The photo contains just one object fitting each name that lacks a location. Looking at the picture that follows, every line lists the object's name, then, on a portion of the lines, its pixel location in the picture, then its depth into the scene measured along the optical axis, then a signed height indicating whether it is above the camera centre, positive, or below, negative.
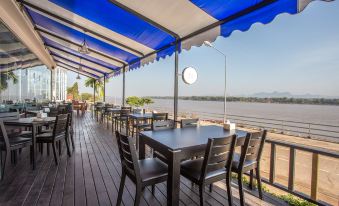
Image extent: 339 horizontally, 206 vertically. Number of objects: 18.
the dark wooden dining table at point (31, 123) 3.10 -0.40
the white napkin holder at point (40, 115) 3.66 -0.31
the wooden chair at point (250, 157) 2.10 -0.64
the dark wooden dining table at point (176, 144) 1.77 -0.44
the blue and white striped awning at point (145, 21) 2.28 +1.29
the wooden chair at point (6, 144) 2.67 -0.67
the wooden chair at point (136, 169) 1.76 -0.71
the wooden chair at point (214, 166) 1.80 -0.65
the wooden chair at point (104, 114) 7.76 -0.62
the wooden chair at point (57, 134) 3.29 -0.62
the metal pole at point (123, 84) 7.85 +0.61
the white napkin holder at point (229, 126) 2.81 -0.36
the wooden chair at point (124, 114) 6.21 -0.47
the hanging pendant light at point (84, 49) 5.06 +1.30
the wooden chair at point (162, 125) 2.79 -0.38
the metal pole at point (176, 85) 3.95 +0.31
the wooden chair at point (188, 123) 3.22 -0.38
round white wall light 4.12 +0.54
